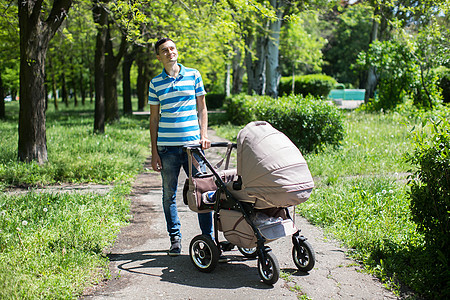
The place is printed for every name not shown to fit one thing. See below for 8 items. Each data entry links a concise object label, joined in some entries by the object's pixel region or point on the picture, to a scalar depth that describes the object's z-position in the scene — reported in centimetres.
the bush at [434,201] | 384
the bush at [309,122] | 1004
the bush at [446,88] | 2147
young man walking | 441
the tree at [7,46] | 1252
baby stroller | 366
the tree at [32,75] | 848
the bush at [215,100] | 3991
